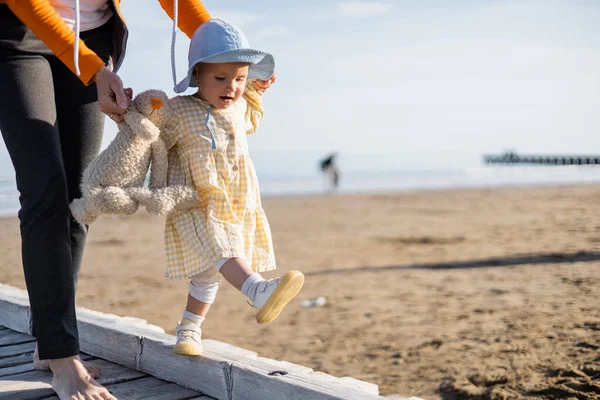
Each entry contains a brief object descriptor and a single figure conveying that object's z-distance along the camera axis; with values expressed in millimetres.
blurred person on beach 28094
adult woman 2500
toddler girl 2691
